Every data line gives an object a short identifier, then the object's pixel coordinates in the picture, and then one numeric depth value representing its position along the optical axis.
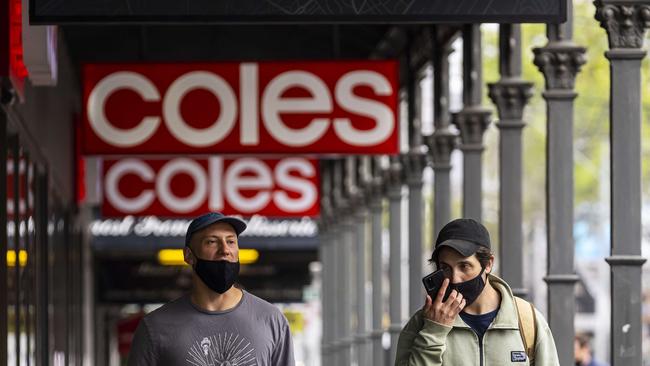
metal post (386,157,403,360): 24.53
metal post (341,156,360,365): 30.42
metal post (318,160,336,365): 34.16
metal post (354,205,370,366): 29.17
